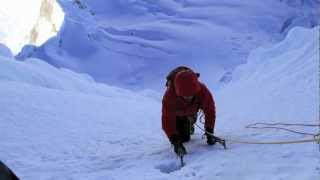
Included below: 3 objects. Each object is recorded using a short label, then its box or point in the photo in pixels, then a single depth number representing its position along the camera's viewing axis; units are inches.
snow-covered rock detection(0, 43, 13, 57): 695.0
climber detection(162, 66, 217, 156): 189.6
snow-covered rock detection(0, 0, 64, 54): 952.3
